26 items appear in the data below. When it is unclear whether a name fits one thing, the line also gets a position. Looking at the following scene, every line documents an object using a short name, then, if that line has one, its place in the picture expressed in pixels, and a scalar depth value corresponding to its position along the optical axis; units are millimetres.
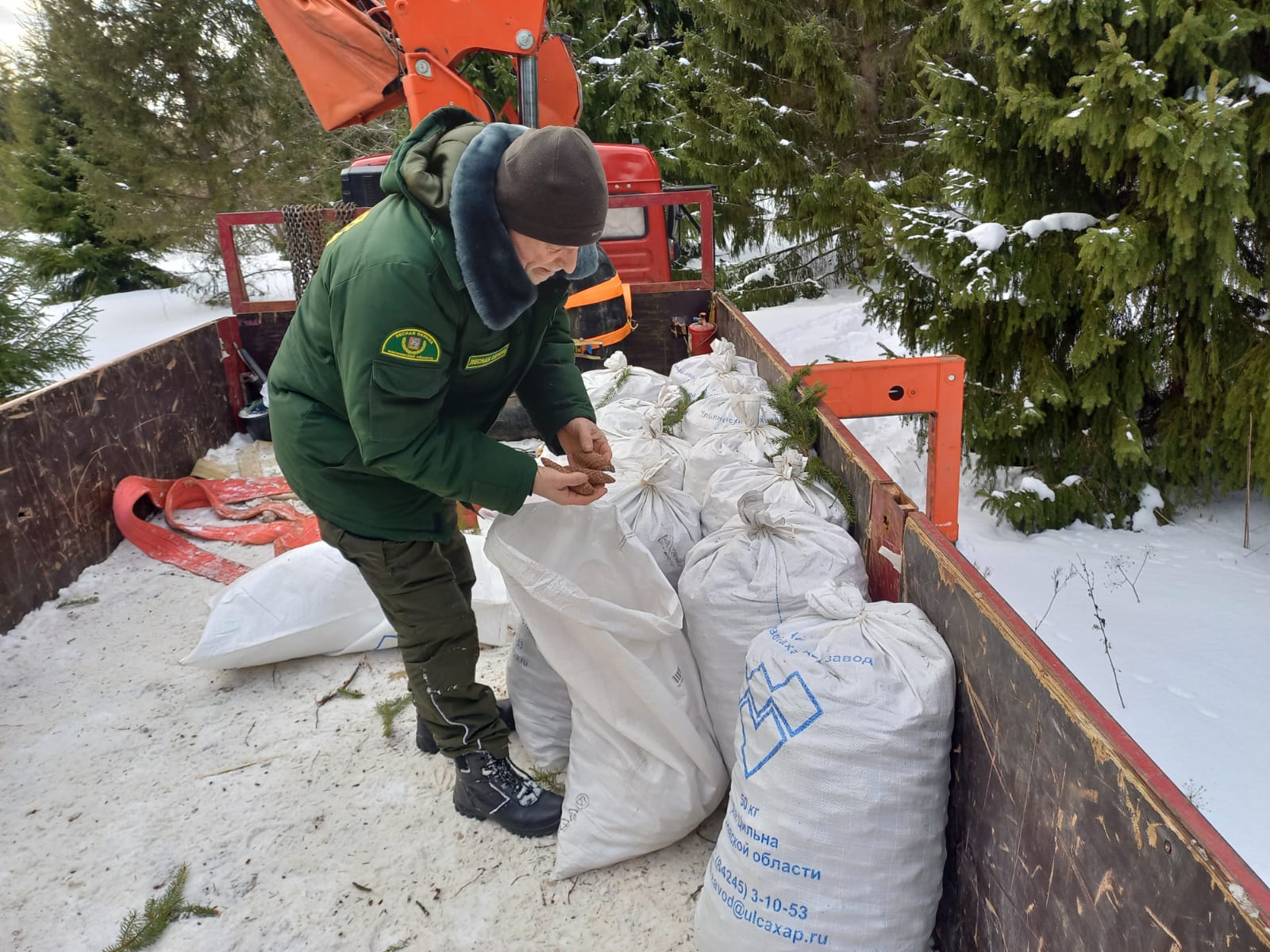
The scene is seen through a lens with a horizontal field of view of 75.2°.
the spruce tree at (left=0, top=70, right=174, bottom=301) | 10305
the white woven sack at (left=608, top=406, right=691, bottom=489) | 2500
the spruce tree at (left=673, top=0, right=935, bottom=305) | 6676
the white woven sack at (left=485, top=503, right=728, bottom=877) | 1690
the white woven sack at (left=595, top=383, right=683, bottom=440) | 3021
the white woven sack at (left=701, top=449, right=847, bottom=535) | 2057
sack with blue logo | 1345
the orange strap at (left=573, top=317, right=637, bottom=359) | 4182
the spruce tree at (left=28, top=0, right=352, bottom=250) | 9570
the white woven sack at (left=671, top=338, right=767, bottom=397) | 3178
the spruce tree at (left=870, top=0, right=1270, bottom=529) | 2953
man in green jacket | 1386
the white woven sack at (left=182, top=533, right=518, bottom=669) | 2490
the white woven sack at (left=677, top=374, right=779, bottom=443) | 2768
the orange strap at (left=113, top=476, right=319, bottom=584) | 3352
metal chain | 4668
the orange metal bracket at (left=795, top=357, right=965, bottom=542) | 2395
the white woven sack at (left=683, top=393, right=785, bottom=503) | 2477
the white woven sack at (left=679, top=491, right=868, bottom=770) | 1760
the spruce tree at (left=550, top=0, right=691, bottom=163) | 8688
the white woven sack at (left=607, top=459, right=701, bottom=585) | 2152
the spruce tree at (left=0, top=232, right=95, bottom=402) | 4770
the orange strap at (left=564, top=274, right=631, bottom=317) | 4129
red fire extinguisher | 4316
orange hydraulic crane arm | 3715
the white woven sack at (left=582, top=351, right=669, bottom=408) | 3410
